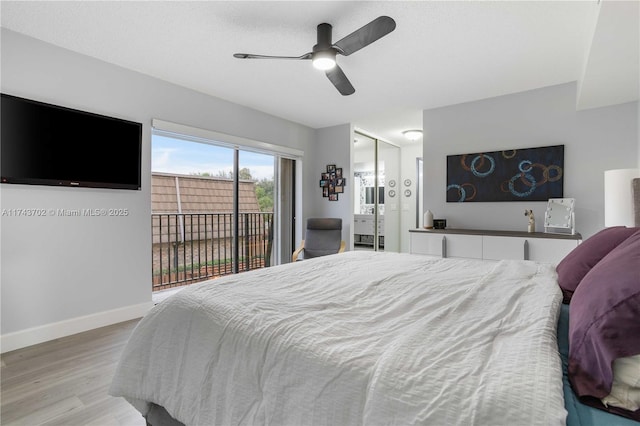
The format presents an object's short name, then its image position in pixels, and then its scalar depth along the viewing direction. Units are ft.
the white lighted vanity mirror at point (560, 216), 10.71
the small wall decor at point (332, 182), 16.51
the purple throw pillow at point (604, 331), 2.24
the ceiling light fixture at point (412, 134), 17.72
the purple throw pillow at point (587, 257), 4.56
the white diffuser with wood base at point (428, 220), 13.38
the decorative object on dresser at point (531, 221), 11.43
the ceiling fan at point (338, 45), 6.37
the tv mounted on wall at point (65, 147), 8.05
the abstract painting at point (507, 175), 11.51
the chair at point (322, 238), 14.15
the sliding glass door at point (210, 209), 13.43
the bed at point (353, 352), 2.27
